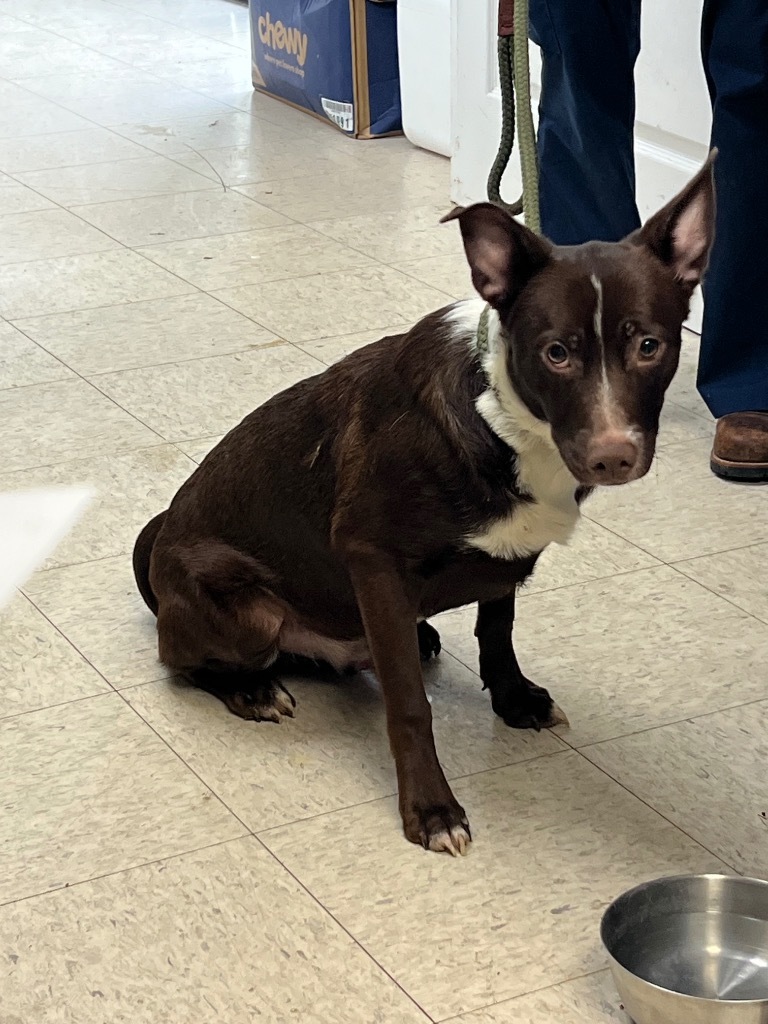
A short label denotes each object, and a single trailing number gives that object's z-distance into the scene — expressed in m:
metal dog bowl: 1.44
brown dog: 1.51
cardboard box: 5.10
